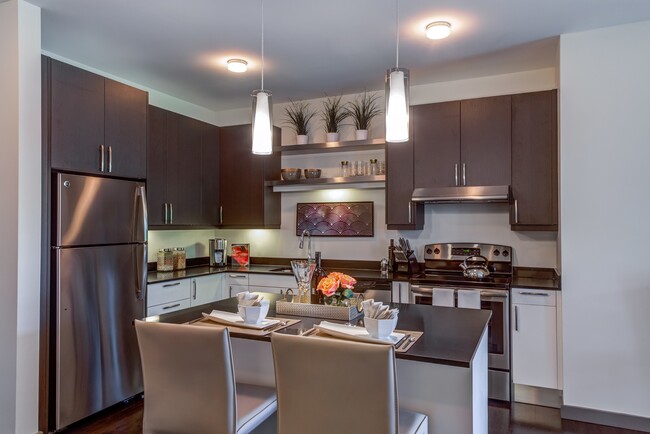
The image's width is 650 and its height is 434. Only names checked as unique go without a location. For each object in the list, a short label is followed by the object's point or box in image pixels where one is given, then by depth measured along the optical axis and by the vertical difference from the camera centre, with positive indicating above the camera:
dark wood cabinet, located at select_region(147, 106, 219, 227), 3.92 +0.48
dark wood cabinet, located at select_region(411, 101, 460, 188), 3.78 +0.65
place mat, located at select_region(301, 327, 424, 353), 1.65 -0.48
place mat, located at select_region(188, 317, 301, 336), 1.90 -0.48
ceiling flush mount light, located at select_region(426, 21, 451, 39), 2.92 +1.27
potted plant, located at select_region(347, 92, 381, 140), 4.31 +1.08
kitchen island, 1.65 -0.62
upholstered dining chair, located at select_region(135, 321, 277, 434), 1.65 -0.63
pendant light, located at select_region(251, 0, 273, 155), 2.15 +0.48
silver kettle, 3.68 -0.41
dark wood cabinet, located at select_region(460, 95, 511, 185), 3.61 +0.65
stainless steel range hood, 3.54 +0.21
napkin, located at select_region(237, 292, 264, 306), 2.07 -0.37
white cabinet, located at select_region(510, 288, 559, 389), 3.20 -0.87
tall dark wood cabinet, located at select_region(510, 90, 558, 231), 3.45 +0.46
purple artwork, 4.47 +0.01
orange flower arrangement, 2.17 -0.33
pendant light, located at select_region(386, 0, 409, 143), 1.91 +0.51
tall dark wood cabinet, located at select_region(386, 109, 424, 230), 3.95 +0.29
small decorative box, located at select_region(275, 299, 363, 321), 2.13 -0.45
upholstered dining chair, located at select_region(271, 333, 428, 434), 1.42 -0.56
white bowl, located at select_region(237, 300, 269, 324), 1.99 -0.42
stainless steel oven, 3.34 -0.51
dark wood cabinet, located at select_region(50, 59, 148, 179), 2.84 +0.68
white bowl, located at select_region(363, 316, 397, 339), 1.72 -0.42
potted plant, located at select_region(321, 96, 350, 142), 4.44 +1.07
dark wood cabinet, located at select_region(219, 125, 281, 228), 4.62 +0.41
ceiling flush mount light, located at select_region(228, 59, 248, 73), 3.58 +1.27
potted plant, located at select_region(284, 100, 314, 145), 4.59 +1.09
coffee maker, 4.88 -0.34
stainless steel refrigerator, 2.80 -0.46
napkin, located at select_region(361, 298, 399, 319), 1.79 -0.37
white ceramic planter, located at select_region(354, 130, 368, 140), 4.28 +0.82
